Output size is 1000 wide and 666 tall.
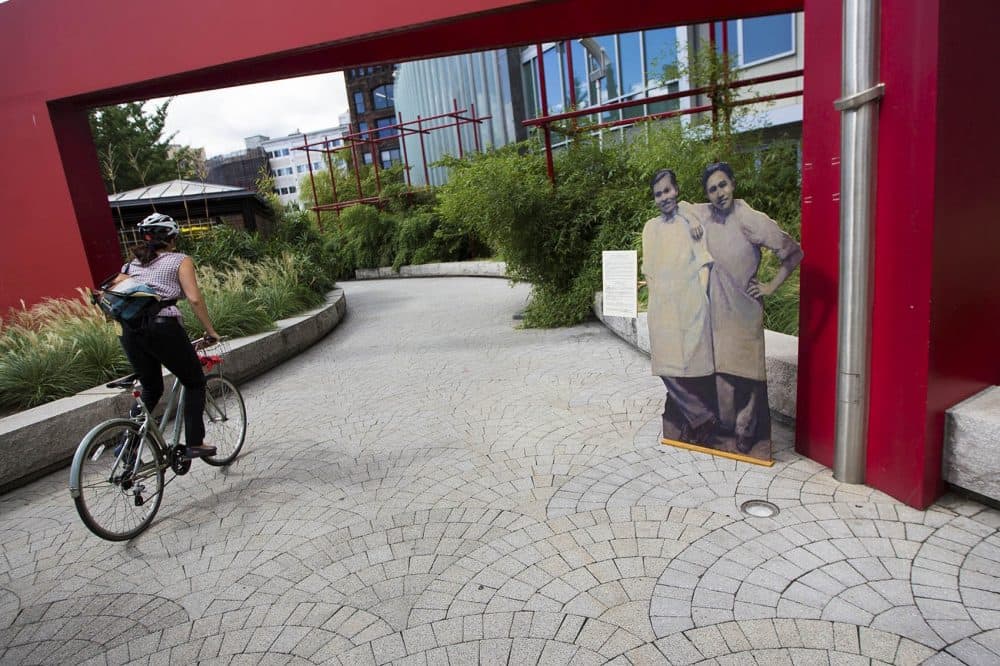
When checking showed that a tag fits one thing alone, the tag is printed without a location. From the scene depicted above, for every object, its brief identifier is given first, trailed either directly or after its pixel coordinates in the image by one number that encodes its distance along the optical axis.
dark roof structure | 15.69
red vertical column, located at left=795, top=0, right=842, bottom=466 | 3.29
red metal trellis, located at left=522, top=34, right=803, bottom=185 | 8.15
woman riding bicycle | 3.96
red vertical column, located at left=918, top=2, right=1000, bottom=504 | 2.83
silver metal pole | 3.00
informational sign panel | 4.79
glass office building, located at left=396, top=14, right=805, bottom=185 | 13.76
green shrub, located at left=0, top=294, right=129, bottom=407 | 5.63
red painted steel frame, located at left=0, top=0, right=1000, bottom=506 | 2.86
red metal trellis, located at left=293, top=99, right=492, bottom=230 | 20.86
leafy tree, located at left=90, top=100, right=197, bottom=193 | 21.53
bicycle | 3.54
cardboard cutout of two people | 3.65
